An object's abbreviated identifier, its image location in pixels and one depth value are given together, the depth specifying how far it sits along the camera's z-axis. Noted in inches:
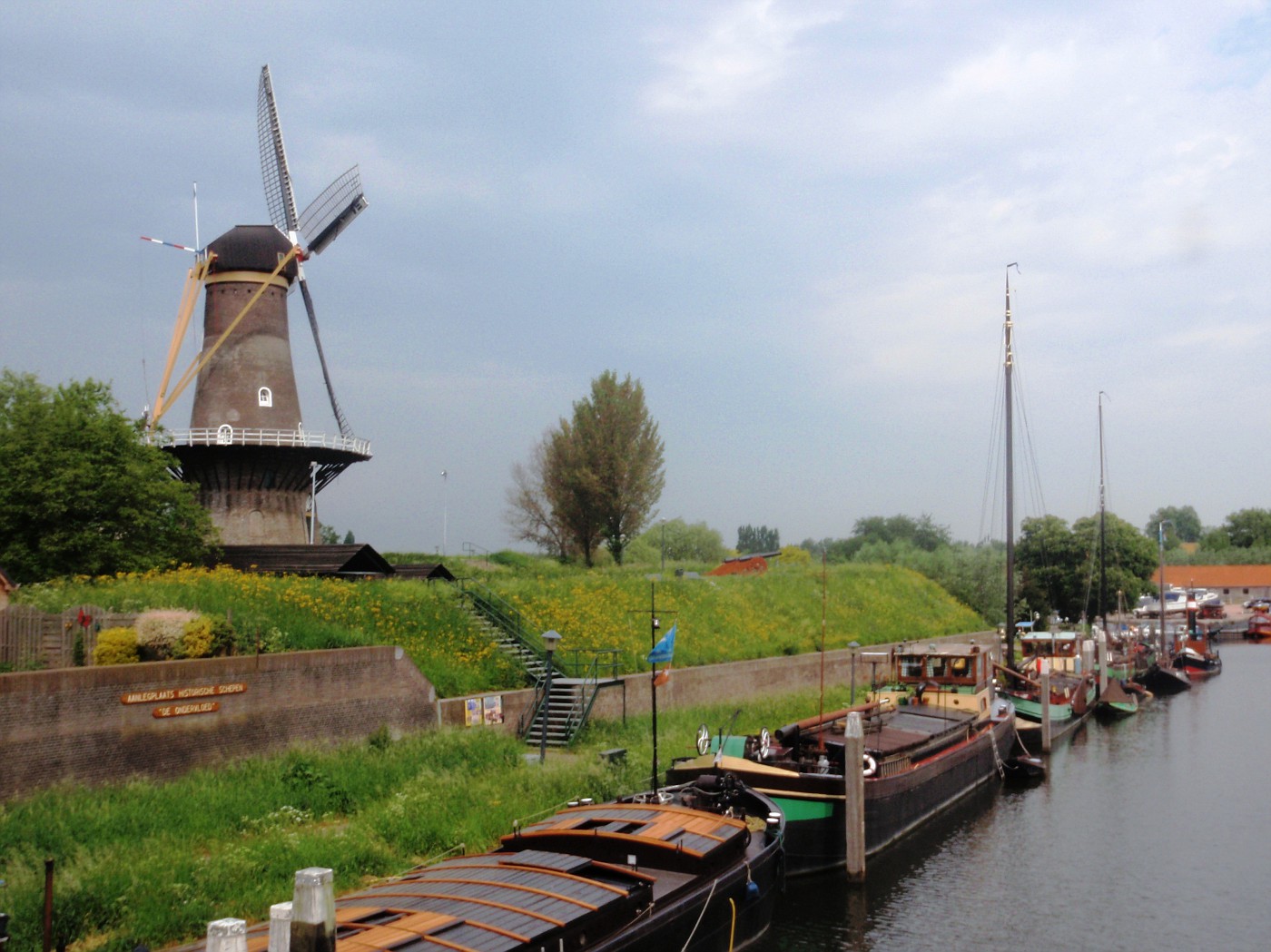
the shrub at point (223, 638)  842.8
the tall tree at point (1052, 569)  3085.6
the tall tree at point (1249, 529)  6154.0
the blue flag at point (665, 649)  853.8
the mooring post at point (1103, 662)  1926.7
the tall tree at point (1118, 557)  3065.9
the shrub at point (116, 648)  768.3
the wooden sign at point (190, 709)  765.3
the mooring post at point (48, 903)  489.7
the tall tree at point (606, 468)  2289.6
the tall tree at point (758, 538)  7293.3
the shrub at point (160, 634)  790.5
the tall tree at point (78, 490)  1103.0
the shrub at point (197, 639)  813.2
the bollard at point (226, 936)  356.2
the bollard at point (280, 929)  371.2
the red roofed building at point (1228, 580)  4911.4
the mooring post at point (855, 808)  812.6
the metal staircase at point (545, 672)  1063.0
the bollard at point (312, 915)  368.5
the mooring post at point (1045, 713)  1434.5
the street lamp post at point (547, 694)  954.7
